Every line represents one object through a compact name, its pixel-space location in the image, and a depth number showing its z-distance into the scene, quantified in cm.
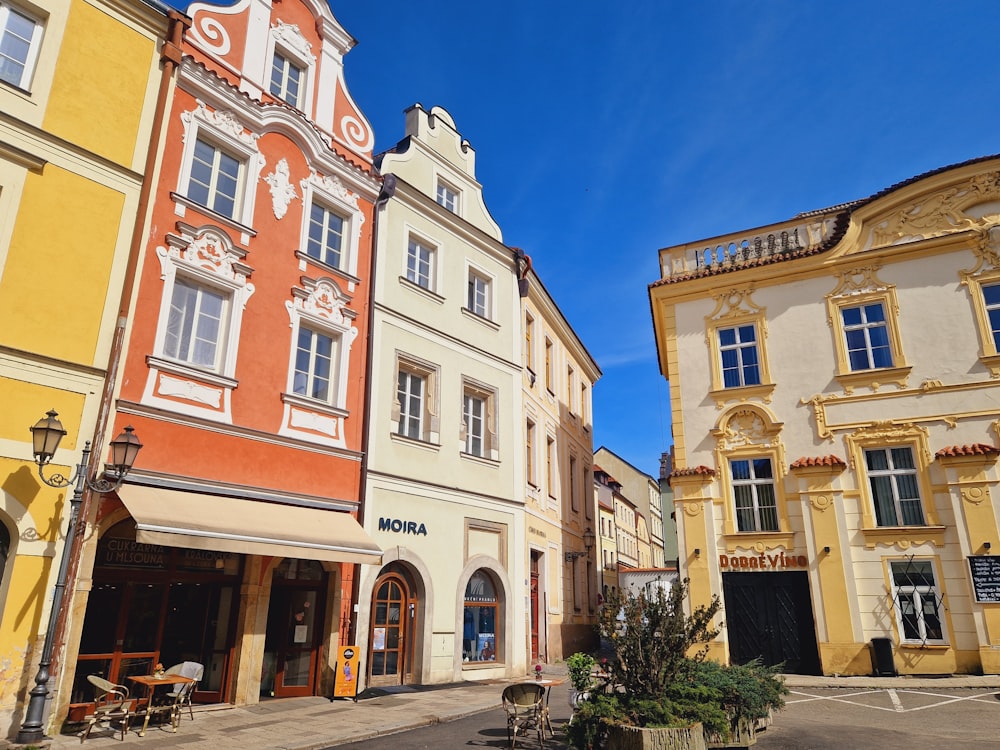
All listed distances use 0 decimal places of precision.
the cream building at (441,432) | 1456
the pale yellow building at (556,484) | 1972
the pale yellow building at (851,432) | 1526
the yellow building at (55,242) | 922
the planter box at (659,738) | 698
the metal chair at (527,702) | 920
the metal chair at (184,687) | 986
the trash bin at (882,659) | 1486
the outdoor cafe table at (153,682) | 949
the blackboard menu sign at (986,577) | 1461
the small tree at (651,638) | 807
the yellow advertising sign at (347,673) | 1230
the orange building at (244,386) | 1066
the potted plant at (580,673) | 954
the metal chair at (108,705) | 908
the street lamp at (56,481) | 823
